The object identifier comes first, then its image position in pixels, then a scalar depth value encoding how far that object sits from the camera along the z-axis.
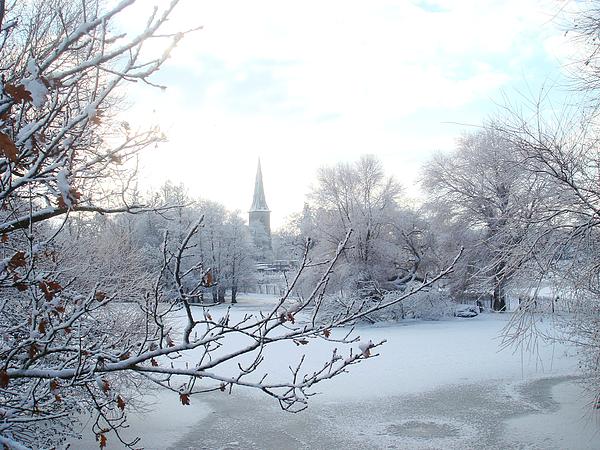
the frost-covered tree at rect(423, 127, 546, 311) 24.69
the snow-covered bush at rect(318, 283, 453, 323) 26.38
